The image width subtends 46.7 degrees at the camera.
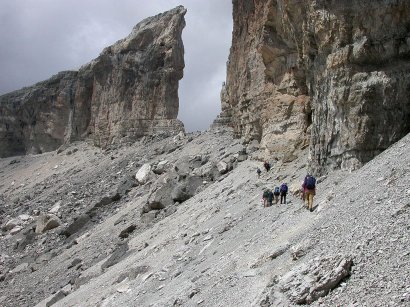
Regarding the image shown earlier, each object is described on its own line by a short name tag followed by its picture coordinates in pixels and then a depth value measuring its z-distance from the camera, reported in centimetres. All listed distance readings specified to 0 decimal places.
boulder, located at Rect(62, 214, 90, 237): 2639
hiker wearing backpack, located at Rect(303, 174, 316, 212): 1155
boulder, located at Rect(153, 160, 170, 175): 3128
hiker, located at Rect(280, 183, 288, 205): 1380
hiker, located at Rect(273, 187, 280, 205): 1419
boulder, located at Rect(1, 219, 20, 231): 3166
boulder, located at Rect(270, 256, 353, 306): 660
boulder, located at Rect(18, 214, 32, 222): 3247
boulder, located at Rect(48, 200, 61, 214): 3116
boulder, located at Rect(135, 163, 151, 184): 3097
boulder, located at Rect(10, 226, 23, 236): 3052
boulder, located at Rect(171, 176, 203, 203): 2316
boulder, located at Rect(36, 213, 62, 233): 2794
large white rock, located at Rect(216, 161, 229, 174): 2404
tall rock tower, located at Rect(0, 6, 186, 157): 4709
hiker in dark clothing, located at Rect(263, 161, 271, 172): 1844
